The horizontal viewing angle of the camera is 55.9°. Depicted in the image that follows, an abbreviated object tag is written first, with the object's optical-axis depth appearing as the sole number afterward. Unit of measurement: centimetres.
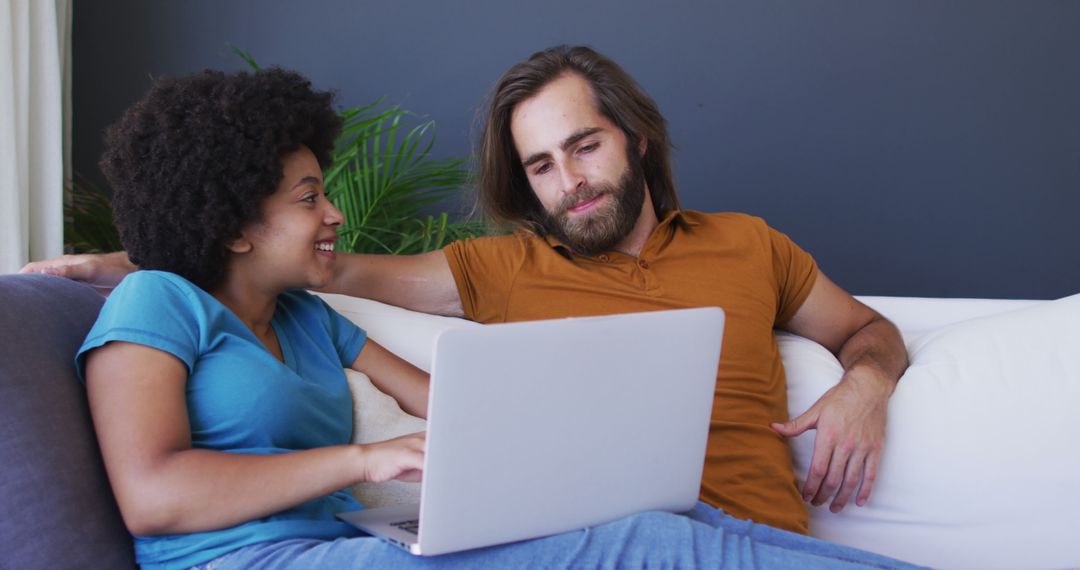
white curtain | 226
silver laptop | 104
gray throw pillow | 115
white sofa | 167
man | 170
